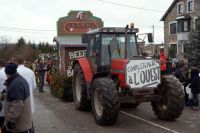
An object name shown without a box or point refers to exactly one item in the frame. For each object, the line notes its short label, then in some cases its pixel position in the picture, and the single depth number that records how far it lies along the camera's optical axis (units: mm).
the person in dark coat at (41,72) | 12821
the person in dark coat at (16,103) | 4130
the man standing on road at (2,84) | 5042
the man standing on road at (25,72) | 5257
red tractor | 6993
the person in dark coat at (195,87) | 8890
